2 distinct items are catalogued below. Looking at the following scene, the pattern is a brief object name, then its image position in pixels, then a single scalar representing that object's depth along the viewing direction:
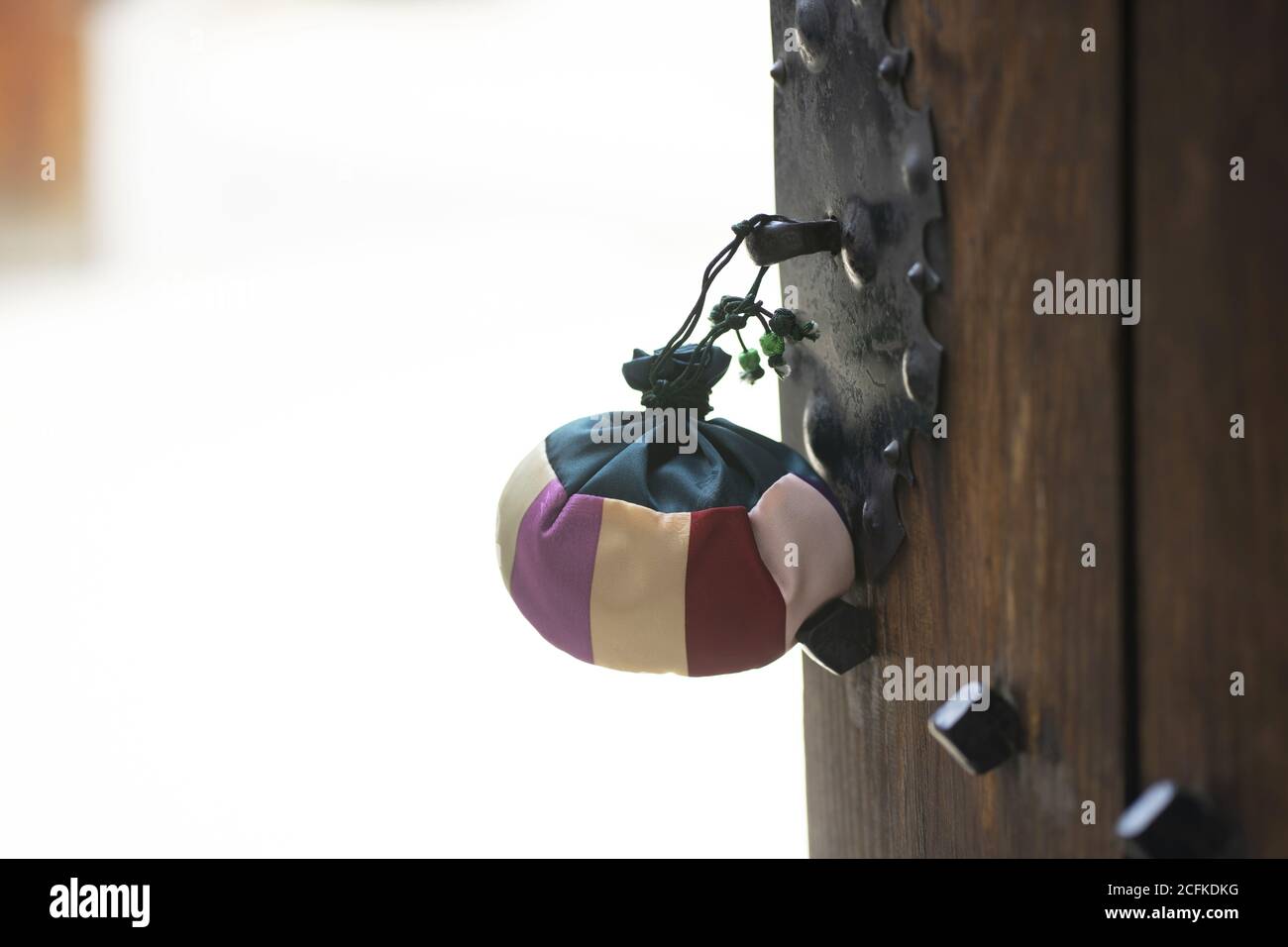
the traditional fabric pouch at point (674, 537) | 1.12
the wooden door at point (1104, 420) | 0.99
